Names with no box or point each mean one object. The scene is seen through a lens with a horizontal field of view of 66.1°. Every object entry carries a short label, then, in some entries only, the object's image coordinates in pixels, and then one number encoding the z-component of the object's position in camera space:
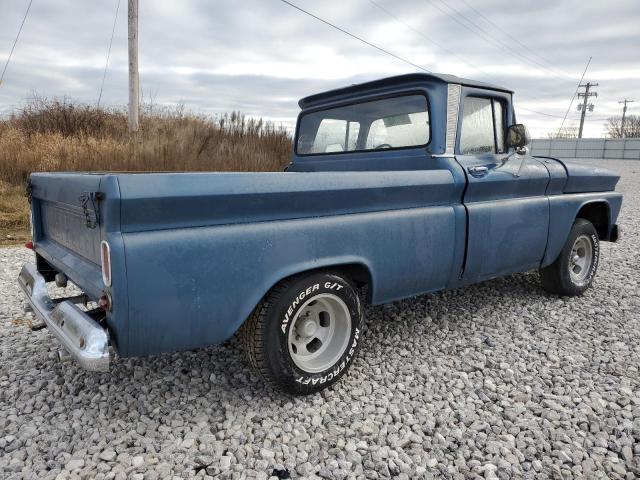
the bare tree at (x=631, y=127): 62.16
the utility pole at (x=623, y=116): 58.50
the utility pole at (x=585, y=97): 48.19
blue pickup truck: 2.10
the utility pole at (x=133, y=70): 10.62
